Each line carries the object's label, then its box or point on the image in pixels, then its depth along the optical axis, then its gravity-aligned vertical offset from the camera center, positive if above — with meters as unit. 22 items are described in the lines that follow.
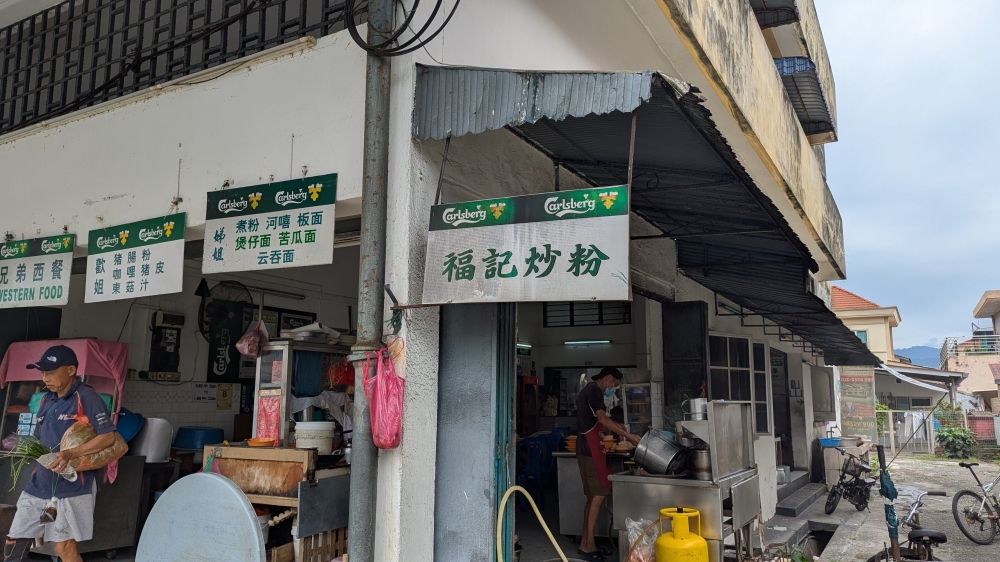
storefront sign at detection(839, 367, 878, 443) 19.77 -0.53
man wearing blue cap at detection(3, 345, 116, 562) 5.08 -0.75
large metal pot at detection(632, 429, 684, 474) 5.61 -0.58
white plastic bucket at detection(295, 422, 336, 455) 4.55 -0.37
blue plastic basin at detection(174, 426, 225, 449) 7.12 -0.60
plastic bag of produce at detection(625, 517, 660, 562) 5.18 -1.20
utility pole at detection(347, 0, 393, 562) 3.74 +0.60
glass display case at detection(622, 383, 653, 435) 8.80 -0.32
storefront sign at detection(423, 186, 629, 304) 3.37 +0.68
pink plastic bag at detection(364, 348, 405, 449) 3.69 -0.12
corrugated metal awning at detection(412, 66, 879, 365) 3.43 +1.41
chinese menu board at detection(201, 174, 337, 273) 4.33 +0.99
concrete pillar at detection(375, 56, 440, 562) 3.82 +0.12
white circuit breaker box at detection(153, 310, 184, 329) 7.36 +0.62
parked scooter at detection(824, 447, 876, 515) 11.25 -1.68
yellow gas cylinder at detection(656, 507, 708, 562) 4.84 -1.12
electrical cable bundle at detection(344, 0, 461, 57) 3.87 +1.94
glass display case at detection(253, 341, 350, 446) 5.00 -0.03
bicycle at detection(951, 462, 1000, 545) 9.73 -1.84
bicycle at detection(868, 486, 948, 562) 7.12 -1.66
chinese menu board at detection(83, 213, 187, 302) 5.04 +0.89
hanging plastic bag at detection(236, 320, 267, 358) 5.14 +0.28
